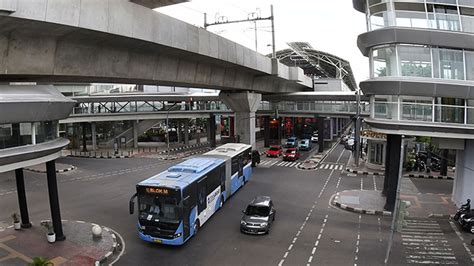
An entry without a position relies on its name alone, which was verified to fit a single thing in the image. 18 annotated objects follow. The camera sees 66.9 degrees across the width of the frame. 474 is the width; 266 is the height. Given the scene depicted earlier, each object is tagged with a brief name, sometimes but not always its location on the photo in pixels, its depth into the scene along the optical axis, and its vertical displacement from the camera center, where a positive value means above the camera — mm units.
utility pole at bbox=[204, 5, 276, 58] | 35738 +8304
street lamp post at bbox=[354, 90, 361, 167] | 41459 -4181
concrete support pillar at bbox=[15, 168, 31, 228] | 19656 -5031
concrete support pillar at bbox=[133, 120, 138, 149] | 62062 -4856
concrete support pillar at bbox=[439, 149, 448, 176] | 35406 -7153
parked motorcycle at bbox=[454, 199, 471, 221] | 21281 -6793
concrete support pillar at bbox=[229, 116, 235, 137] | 75062 -4736
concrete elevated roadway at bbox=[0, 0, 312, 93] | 12617 +2910
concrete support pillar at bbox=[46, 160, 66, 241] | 18031 -4591
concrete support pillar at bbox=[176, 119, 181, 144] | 66538 -4765
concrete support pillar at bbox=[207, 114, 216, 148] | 59697 -4399
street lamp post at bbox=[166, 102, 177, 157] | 54647 -1432
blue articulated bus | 17297 -4970
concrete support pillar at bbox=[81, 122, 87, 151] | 55500 -4131
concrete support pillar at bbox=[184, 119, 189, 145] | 65562 -5016
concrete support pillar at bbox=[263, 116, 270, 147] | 60366 -5144
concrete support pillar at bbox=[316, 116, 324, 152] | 51769 -4866
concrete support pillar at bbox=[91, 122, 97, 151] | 58969 -4922
